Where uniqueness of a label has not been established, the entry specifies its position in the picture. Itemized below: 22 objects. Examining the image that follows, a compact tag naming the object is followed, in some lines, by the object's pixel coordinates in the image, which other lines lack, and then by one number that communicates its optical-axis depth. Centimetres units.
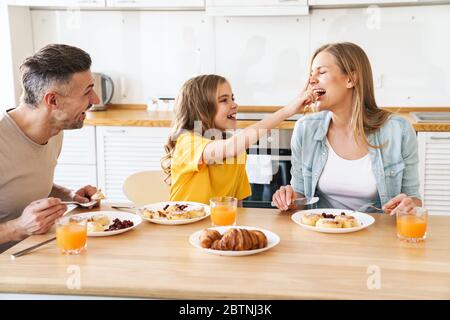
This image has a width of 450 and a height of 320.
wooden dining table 120
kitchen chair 226
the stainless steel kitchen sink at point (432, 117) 329
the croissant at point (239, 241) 141
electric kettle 379
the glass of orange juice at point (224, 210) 163
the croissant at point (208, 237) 143
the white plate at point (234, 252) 138
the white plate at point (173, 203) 167
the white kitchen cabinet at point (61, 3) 368
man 187
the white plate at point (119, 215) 170
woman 204
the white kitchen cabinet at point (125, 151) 350
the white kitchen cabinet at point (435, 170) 318
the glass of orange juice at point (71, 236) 142
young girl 197
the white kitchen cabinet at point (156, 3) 362
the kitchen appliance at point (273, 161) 338
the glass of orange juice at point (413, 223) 150
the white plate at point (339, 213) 157
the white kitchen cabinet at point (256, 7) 350
